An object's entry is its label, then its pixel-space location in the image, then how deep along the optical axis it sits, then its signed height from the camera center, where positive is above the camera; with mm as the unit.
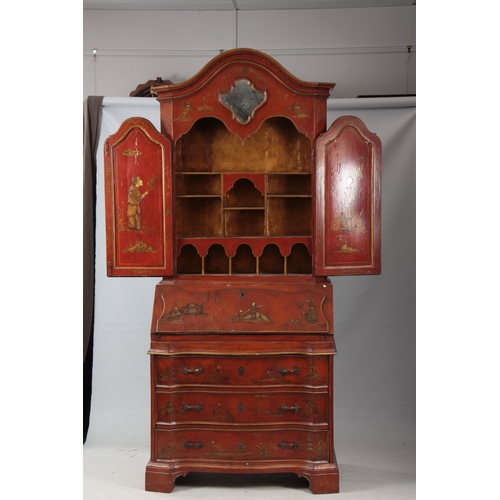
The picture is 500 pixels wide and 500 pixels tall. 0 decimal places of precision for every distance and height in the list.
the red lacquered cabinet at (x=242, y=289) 3336 -255
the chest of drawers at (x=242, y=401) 3324 -858
